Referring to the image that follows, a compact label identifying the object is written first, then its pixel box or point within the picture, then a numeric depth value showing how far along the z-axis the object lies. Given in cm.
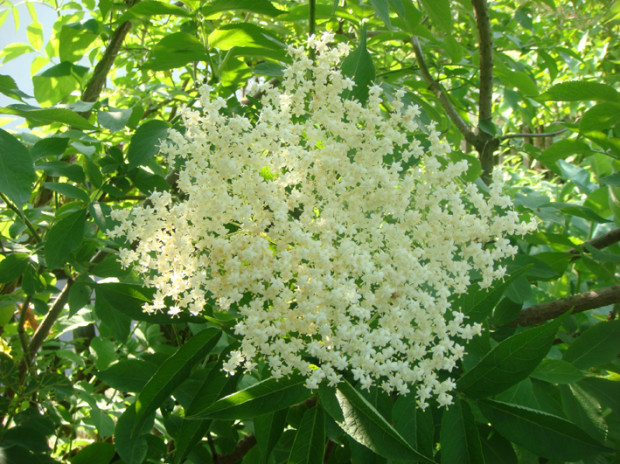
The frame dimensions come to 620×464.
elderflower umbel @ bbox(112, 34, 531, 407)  56
